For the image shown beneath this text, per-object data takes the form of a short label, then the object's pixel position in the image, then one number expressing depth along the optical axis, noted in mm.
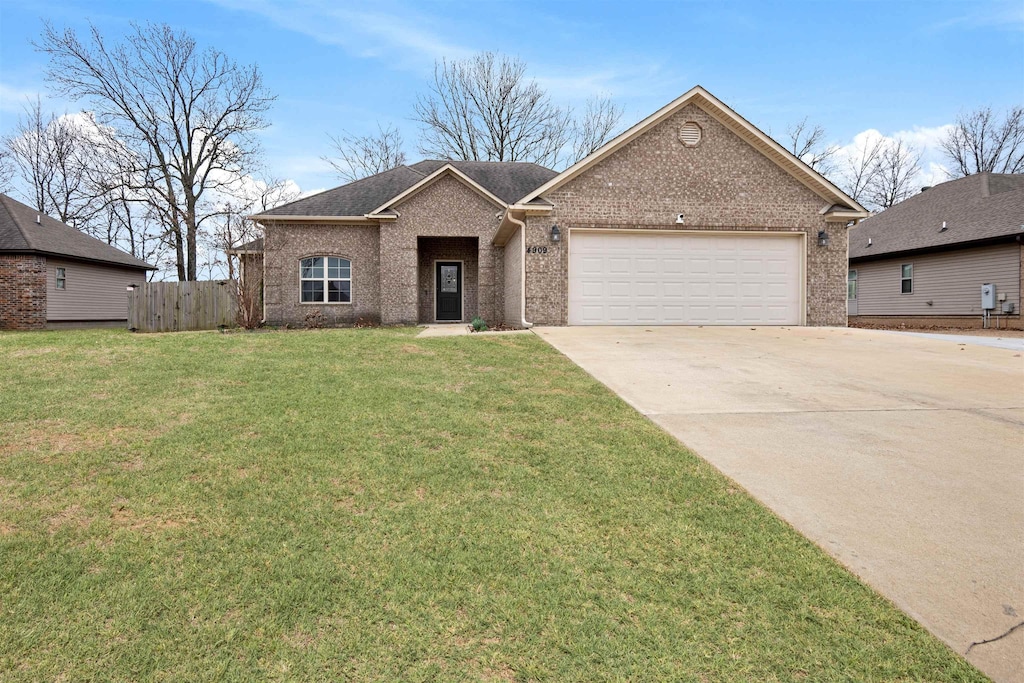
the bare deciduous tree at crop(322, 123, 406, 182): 34156
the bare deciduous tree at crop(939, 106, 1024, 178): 33062
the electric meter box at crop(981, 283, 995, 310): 17703
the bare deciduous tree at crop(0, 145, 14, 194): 29881
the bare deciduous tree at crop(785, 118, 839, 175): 34562
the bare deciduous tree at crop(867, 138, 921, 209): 35781
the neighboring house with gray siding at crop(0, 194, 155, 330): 18672
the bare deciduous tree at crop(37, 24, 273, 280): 27125
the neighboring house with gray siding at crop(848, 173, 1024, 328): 17734
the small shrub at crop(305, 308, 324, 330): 17728
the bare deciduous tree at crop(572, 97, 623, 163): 32344
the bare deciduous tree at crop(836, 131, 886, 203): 36562
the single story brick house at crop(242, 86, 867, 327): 13328
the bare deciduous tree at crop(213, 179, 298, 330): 16016
